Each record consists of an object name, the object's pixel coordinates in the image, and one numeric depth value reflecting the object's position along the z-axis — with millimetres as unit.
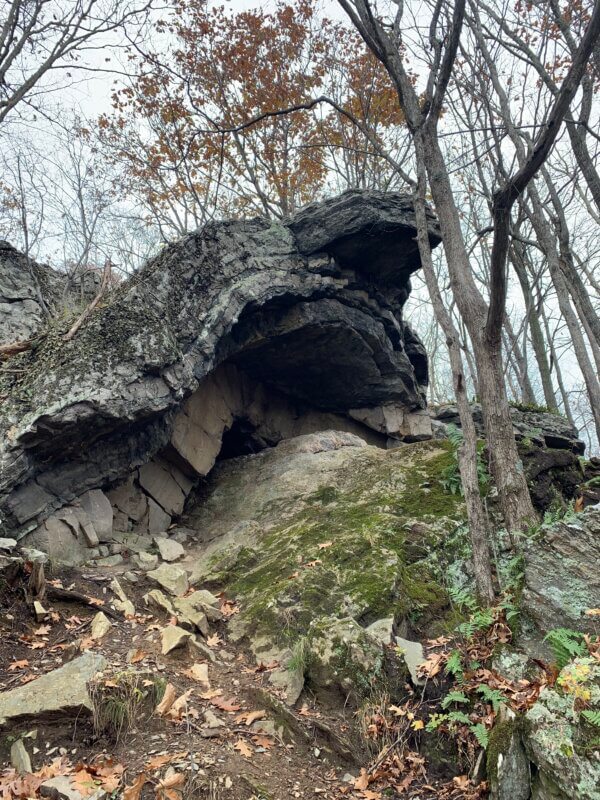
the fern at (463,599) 5109
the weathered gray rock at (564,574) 4203
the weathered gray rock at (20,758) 3238
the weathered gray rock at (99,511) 7219
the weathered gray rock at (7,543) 5417
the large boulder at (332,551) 4879
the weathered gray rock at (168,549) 7289
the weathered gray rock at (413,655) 4352
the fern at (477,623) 4638
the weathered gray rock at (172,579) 6152
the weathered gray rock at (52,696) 3588
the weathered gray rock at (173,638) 4801
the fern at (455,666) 4230
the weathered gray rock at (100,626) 4887
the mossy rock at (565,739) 2699
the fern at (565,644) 3586
